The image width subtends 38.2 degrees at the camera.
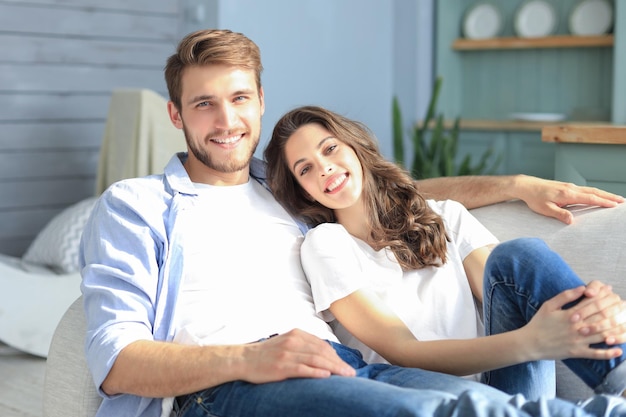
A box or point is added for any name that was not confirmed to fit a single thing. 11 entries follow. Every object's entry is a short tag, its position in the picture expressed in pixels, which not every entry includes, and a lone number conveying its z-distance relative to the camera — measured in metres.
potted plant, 5.31
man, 1.60
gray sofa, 1.86
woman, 1.70
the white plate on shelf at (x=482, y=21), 5.73
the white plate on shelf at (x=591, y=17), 5.29
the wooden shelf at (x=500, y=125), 5.38
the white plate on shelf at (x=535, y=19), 5.50
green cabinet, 5.33
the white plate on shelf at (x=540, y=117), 5.35
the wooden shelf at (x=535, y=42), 5.23
